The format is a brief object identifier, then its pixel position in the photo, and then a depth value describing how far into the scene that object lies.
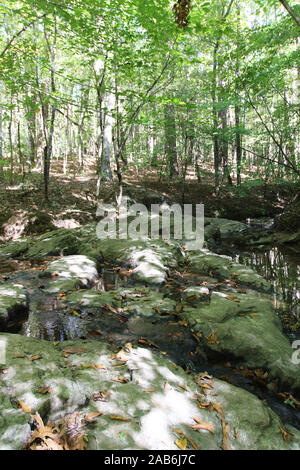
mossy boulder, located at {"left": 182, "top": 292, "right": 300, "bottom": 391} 3.02
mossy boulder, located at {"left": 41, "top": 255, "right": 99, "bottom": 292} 4.80
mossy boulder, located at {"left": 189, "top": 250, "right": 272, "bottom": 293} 5.55
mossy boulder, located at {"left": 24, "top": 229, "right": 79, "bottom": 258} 6.88
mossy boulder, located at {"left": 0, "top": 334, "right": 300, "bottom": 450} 1.79
